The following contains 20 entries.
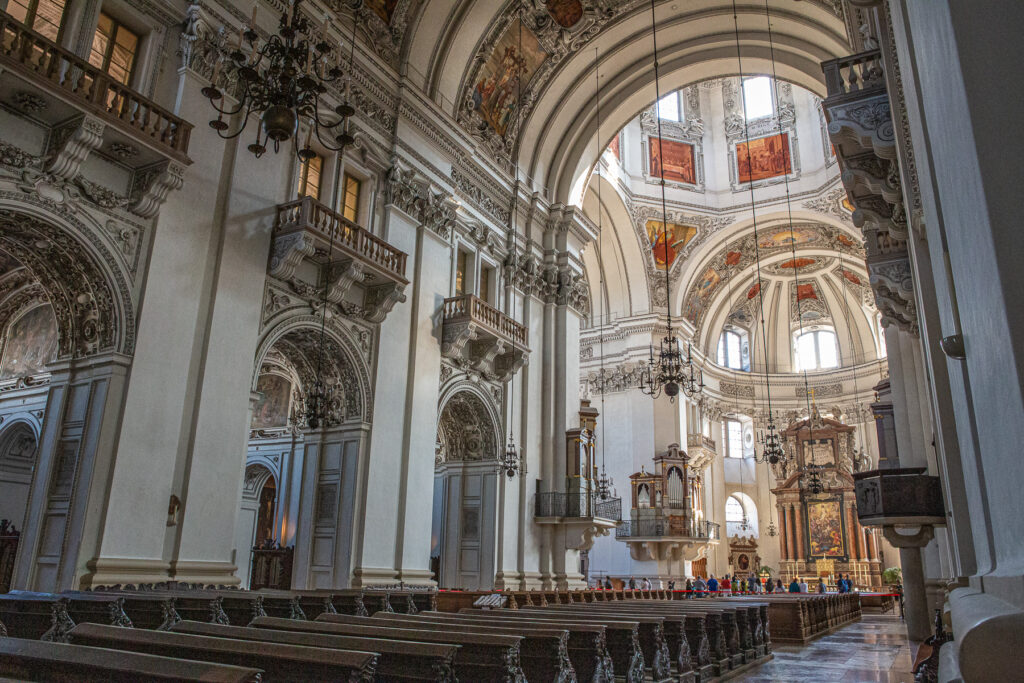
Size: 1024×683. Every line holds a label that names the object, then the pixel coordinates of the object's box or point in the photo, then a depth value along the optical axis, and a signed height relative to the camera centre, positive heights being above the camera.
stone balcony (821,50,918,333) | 6.98 +4.12
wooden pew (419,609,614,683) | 4.86 -0.61
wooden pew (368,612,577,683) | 4.38 -0.56
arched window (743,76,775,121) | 26.22 +16.32
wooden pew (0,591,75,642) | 4.84 -0.46
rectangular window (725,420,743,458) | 31.06 +5.06
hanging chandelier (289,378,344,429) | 9.89 +2.14
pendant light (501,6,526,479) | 14.18 +2.19
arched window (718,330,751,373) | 32.03 +9.02
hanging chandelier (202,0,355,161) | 6.18 +4.12
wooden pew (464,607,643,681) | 5.41 -0.66
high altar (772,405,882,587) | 27.17 +1.86
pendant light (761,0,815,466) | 16.17 +6.79
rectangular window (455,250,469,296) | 15.13 +5.79
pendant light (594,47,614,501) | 23.20 +9.13
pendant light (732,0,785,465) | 16.64 +9.52
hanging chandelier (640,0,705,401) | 12.45 +5.49
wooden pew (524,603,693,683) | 6.00 -0.70
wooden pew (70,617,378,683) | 2.93 -0.43
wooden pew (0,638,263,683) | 2.27 -0.38
